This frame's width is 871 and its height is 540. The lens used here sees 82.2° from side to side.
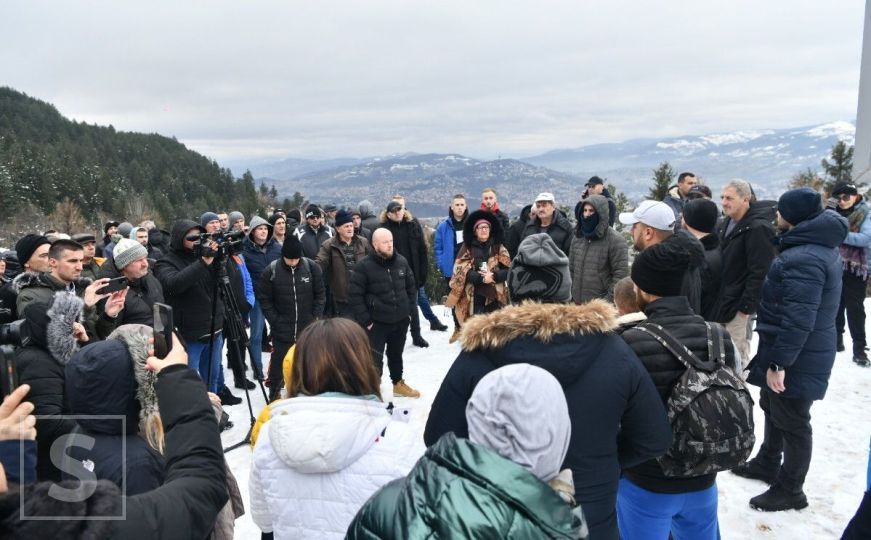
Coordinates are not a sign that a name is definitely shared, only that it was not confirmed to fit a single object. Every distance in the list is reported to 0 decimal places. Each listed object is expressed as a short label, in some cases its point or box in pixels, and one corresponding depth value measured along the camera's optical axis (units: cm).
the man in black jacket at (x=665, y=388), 213
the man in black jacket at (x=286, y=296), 520
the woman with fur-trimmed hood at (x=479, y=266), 549
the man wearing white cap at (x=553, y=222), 571
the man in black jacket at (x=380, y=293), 511
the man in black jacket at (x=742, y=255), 389
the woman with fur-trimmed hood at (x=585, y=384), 176
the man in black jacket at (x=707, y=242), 385
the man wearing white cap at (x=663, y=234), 334
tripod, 429
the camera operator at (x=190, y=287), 450
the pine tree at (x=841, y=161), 2395
